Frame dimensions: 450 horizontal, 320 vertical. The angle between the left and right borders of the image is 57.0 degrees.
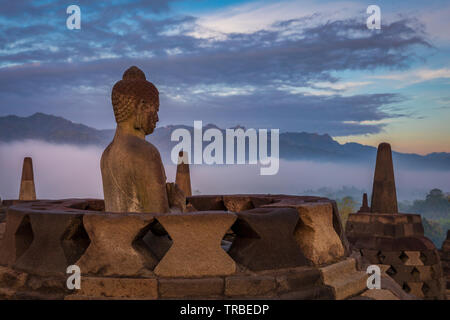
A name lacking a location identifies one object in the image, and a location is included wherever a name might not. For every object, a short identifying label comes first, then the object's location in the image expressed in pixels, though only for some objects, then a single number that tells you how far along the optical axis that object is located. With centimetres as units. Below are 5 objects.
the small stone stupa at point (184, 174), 1123
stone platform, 304
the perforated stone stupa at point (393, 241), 864
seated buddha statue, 368
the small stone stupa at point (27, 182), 1351
